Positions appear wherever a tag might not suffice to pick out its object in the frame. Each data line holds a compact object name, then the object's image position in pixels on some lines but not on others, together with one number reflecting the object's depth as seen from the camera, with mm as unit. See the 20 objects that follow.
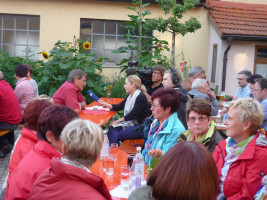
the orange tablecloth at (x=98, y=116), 6355
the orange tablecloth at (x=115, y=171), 3389
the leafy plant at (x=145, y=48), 10838
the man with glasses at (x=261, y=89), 5777
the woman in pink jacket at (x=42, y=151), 2699
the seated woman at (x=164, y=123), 4109
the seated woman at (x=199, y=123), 3775
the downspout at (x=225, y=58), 11625
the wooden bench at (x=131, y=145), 5625
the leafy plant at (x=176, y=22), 10710
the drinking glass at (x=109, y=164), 3671
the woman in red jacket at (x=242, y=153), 3039
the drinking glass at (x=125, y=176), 3267
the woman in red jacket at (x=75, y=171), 2240
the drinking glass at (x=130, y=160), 4241
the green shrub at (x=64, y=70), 10094
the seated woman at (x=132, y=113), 6477
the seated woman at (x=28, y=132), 3289
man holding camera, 7242
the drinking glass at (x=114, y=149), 4214
